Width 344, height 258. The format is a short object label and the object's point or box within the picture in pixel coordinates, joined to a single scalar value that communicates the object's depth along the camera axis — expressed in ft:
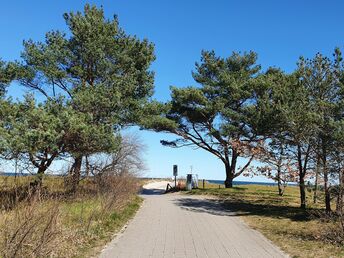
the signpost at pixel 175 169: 126.31
